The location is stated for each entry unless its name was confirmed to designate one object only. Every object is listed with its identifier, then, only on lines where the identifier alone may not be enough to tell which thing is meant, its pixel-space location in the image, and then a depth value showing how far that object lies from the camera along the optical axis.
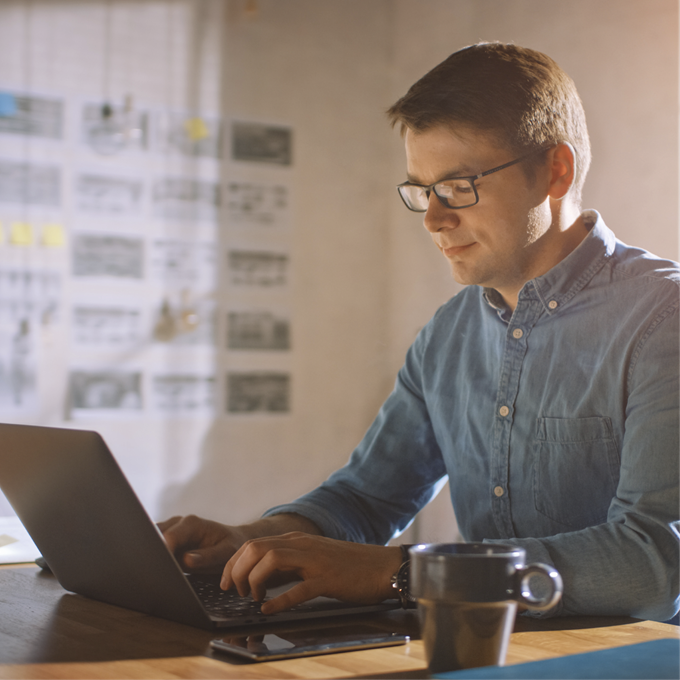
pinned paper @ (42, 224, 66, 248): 3.17
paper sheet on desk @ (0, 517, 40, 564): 1.11
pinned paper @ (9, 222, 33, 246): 3.12
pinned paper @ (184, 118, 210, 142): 3.44
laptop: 0.70
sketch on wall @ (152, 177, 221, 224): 3.39
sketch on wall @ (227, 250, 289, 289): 3.51
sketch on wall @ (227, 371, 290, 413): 3.48
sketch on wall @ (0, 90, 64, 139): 3.13
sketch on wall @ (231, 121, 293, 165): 3.52
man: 1.04
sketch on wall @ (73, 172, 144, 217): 3.25
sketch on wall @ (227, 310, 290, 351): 3.49
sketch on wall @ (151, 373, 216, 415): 3.34
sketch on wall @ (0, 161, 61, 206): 3.13
